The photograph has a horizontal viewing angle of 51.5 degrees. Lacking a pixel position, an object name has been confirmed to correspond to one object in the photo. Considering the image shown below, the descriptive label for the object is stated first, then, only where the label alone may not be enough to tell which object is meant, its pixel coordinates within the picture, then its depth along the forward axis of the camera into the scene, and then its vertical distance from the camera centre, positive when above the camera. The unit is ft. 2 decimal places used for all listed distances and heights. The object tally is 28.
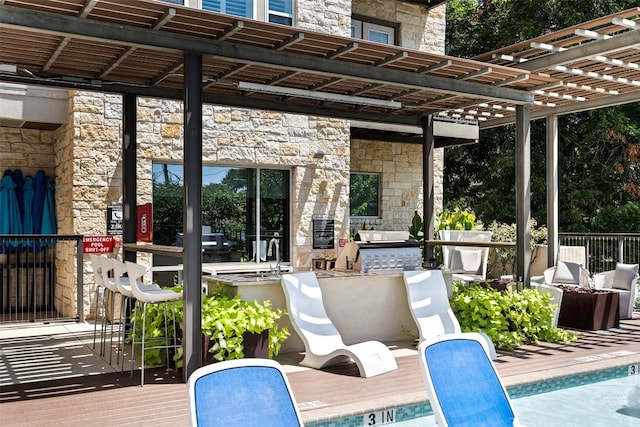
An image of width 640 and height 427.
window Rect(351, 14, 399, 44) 43.94 +12.56
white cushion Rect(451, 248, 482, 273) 42.24 -2.84
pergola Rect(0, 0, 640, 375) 18.54 +5.17
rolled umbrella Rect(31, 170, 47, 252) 34.91 +0.80
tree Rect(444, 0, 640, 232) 66.57 +6.94
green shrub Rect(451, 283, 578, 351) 26.06 -4.04
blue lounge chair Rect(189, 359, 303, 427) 10.57 -2.99
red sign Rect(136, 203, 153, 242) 27.32 -0.48
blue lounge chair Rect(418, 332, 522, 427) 12.76 -3.37
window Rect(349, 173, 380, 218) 45.98 +1.42
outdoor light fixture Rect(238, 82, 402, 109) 24.92 +4.83
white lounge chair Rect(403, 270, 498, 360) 25.39 -3.46
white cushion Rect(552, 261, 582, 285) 35.58 -3.06
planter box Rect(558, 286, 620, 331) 29.55 -4.22
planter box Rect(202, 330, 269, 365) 20.89 -4.24
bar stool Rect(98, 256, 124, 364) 22.73 -2.20
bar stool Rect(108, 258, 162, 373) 21.49 -2.38
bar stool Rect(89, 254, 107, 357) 24.09 -2.32
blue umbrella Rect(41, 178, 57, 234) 35.04 +0.06
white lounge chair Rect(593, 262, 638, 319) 33.01 -3.49
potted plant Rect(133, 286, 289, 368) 20.94 -3.71
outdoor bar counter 24.53 -3.35
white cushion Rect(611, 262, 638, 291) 33.12 -2.98
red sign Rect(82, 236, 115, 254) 31.37 -1.42
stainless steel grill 27.14 -1.71
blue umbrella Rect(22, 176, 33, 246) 34.76 +0.32
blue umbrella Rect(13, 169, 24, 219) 34.76 +1.37
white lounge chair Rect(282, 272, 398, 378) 21.42 -4.21
